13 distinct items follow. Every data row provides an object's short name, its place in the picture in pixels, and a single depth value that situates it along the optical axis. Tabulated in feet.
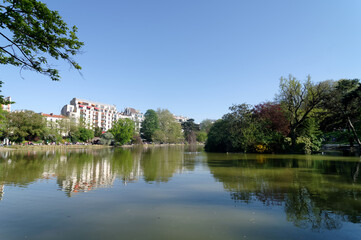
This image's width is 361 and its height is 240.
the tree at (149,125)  313.32
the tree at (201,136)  386.11
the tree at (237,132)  110.63
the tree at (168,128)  318.24
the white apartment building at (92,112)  349.20
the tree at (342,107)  95.61
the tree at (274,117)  107.34
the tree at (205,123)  430.20
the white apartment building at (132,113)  466.99
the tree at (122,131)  230.68
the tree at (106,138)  228.43
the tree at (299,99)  98.54
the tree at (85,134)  238.85
